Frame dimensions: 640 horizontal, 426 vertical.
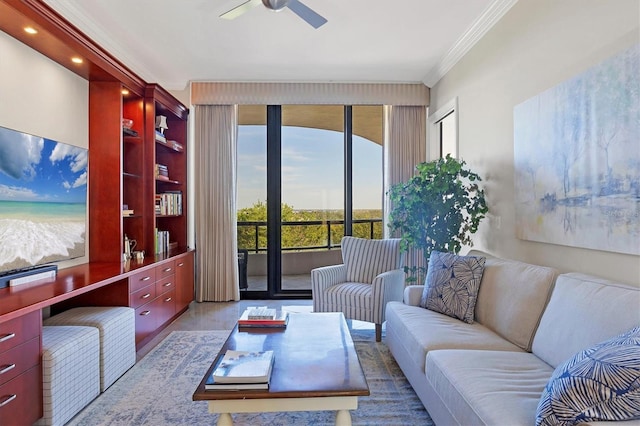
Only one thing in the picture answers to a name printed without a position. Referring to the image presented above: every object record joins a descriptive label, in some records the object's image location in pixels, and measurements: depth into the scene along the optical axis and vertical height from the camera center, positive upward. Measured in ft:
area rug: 7.04 -3.78
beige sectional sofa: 4.99 -2.32
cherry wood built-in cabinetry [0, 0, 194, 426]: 6.38 -0.07
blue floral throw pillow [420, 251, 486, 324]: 8.43 -1.67
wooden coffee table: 5.20 -2.41
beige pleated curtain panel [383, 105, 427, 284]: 16.29 +3.12
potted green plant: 10.77 +0.23
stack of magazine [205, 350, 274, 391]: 5.28 -2.29
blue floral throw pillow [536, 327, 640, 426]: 3.72 -1.80
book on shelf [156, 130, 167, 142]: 13.47 +2.89
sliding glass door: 16.61 +1.33
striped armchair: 11.21 -2.16
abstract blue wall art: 5.86 +0.97
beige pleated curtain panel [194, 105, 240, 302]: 15.78 +0.40
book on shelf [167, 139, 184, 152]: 14.53 +2.82
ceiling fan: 8.56 +4.81
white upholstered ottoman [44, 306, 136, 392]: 8.16 -2.64
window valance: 15.64 +5.10
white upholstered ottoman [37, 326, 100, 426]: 6.65 -2.88
